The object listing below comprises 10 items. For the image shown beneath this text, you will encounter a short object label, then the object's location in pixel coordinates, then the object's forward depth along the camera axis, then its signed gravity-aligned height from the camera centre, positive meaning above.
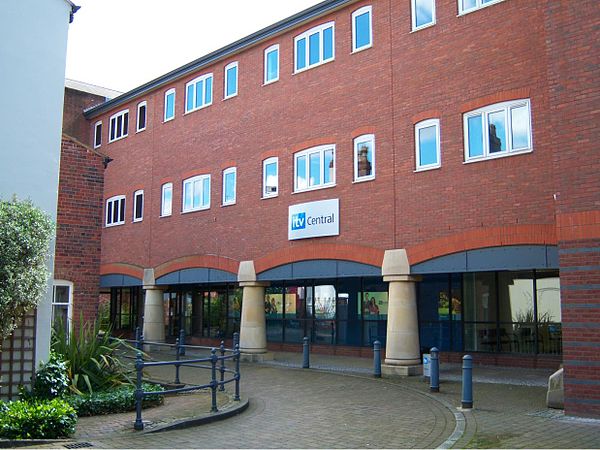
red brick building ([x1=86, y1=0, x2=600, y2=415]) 10.77 +3.06
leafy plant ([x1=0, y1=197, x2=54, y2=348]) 8.81 +0.61
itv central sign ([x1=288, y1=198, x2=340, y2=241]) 18.02 +2.38
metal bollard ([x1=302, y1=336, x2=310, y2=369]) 17.82 -1.41
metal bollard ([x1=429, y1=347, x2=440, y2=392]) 13.14 -1.41
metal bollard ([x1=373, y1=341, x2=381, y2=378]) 15.52 -1.32
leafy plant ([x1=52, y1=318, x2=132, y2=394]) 11.71 -1.05
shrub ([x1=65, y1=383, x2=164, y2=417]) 10.41 -1.59
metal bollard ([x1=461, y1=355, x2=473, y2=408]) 11.14 -1.40
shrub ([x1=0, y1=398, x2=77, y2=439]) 8.17 -1.49
